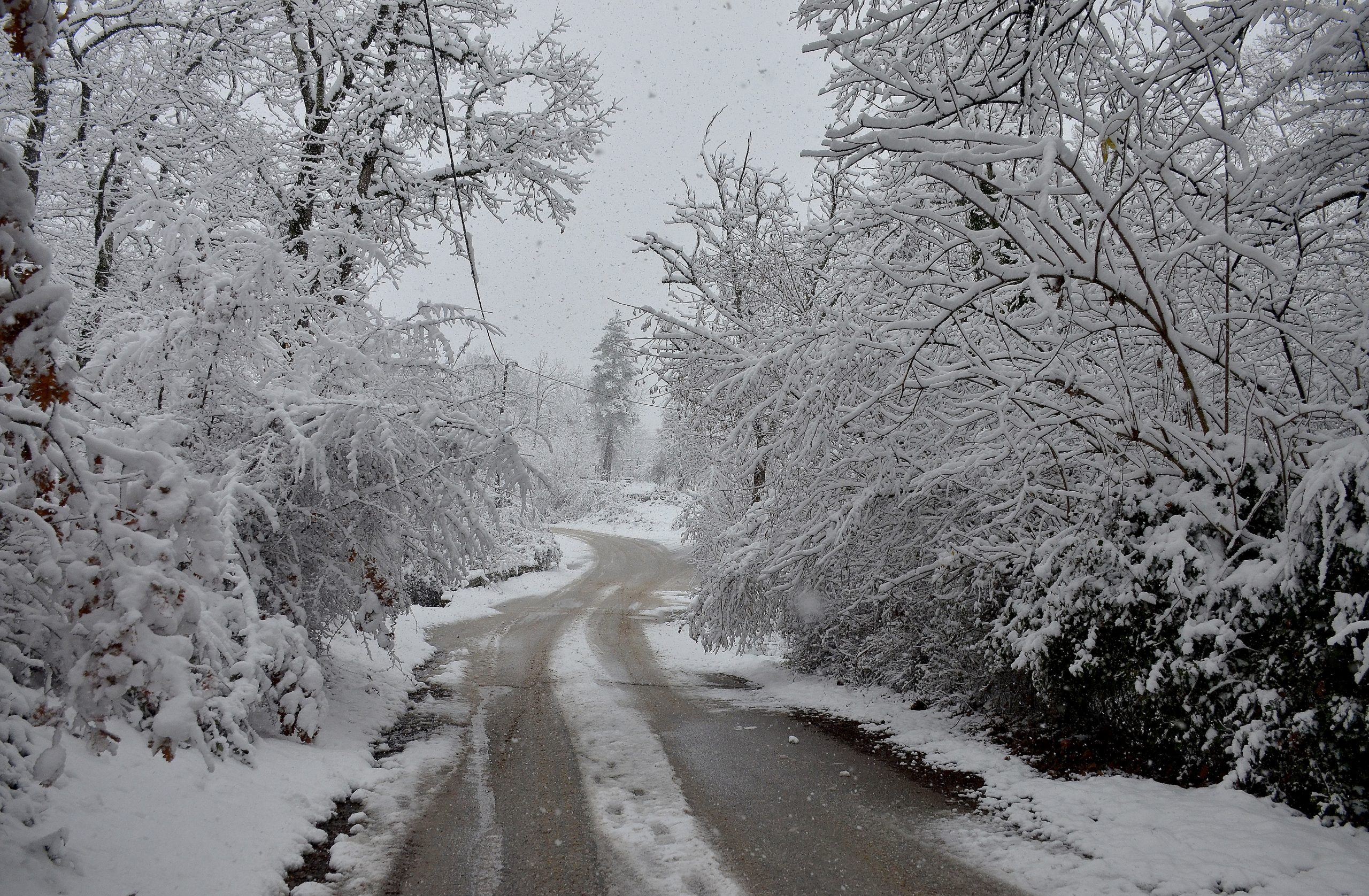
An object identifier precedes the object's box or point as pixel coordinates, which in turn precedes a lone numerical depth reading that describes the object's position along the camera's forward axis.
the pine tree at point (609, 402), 53.69
